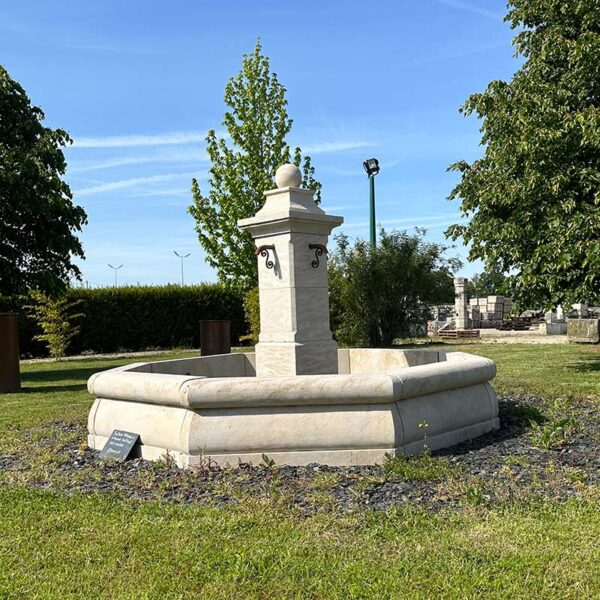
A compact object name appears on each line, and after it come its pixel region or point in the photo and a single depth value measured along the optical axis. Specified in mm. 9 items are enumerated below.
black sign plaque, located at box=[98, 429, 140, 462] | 5750
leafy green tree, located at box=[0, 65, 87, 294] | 14258
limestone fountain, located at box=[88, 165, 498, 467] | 5199
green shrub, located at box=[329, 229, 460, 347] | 20188
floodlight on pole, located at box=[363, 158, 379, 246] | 22628
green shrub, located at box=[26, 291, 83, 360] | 19797
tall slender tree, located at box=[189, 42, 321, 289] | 21016
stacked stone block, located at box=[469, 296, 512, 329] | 32188
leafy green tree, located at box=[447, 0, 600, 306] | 10453
